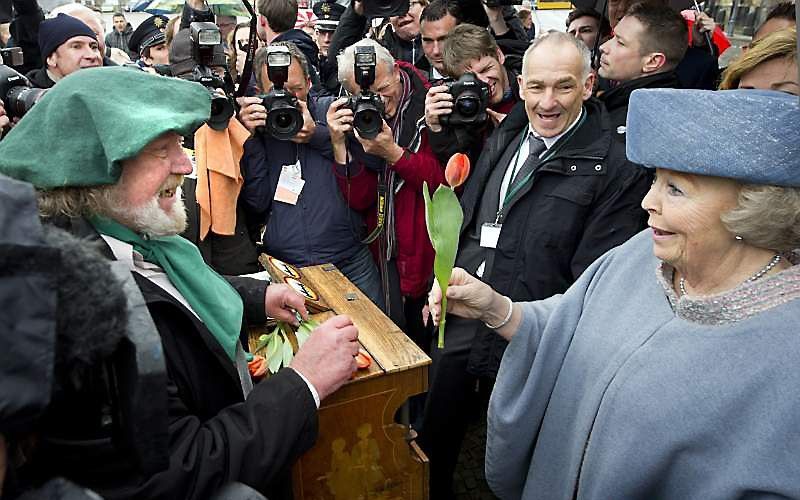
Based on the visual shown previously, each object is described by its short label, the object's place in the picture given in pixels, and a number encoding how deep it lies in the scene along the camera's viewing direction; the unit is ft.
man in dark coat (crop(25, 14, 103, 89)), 12.32
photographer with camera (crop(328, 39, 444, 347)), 9.50
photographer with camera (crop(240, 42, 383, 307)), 9.84
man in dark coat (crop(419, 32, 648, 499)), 7.62
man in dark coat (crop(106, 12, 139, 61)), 35.60
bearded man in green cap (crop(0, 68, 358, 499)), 4.48
